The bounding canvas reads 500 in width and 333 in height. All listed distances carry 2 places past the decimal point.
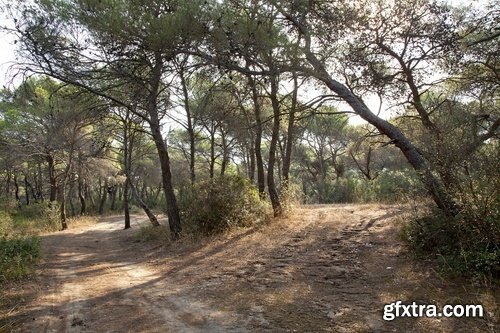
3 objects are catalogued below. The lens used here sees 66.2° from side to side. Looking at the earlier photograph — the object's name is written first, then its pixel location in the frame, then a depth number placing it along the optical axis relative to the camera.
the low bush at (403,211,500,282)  4.91
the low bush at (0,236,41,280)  7.61
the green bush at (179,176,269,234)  11.29
